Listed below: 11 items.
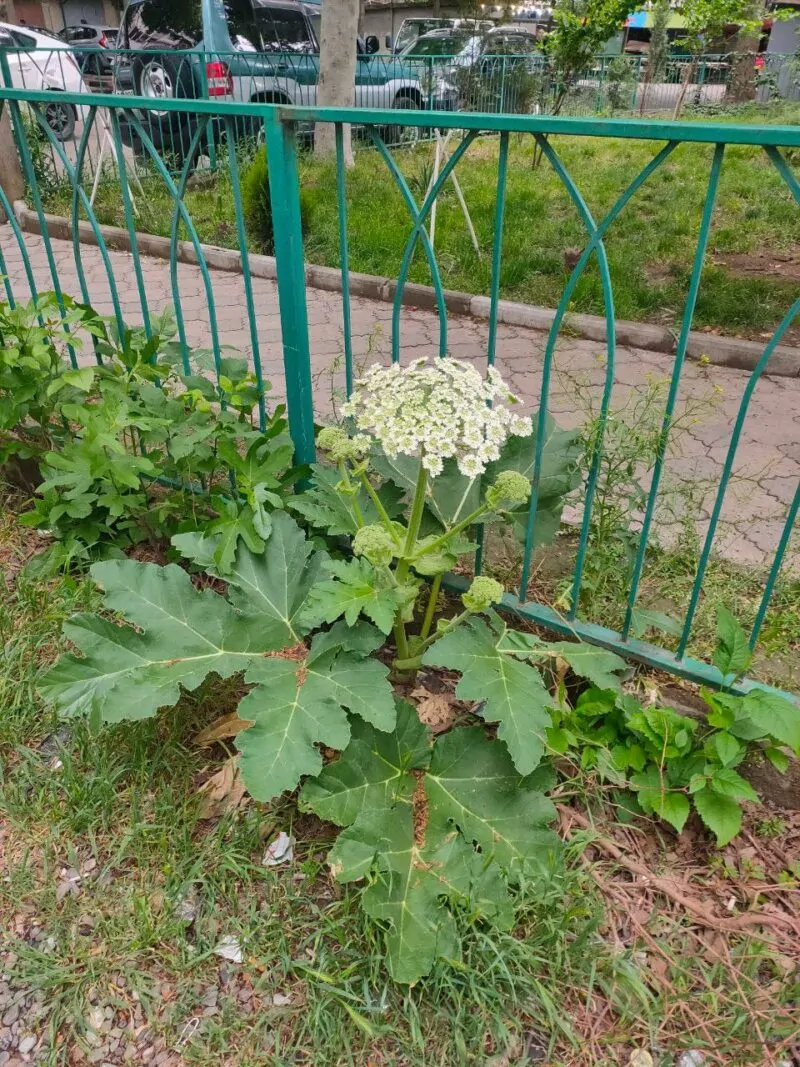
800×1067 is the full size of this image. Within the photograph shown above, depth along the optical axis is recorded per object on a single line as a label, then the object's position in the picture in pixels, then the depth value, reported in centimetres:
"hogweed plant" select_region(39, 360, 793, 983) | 179
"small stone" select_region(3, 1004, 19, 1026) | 170
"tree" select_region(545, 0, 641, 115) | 945
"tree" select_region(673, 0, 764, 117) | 1388
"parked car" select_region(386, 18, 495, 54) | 1567
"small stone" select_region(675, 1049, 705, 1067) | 162
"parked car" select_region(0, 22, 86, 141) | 1054
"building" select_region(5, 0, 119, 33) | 3216
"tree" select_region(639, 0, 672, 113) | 1764
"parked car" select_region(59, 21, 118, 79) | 1148
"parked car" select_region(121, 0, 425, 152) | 961
